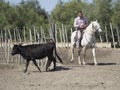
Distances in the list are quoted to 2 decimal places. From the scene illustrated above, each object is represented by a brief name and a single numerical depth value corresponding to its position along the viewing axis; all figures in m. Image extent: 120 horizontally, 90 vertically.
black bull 16.22
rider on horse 18.62
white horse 18.20
